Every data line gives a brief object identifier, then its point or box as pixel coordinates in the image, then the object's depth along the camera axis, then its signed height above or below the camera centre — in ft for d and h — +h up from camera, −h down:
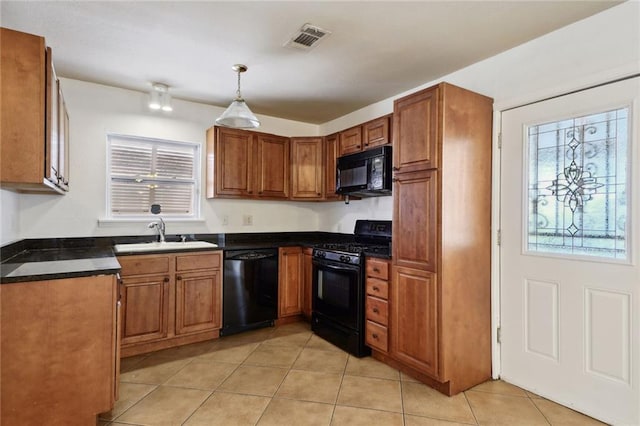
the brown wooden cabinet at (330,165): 12.79 +1.91
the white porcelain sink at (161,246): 9.77 -1.10
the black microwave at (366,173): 10.19 +1.34
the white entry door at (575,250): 6.31 -0.77
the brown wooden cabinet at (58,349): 5.38 -2.39
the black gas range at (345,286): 9.73 -2.31
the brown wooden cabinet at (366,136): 10.42 +2.64
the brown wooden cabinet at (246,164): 11.90 +1.83
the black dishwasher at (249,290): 11.02 -2.67
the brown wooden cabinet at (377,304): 9.03 -2.55
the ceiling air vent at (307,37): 7.30 +4.07
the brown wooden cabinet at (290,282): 12.17 -2.58
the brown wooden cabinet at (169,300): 9.48 -2.67
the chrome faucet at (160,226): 11.13 -0.47
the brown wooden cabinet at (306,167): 13.44 +1.87
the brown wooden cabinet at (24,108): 5.60 +1.79
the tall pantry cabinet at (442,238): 7.61 -0.58
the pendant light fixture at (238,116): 8.78 +2.57
